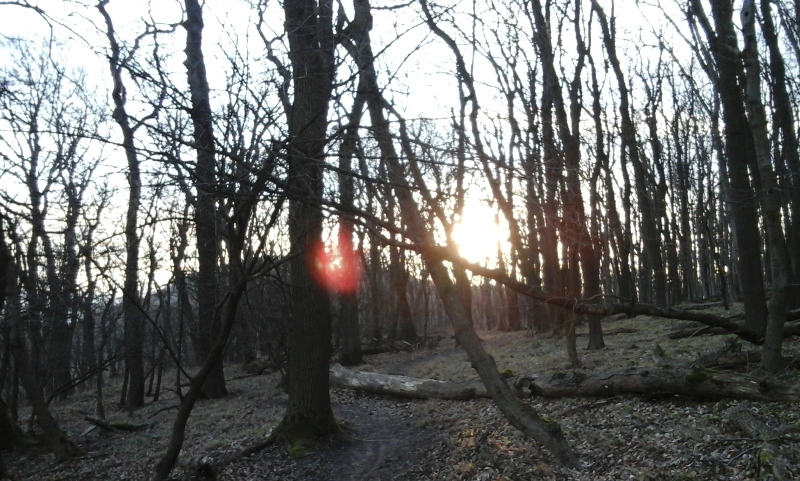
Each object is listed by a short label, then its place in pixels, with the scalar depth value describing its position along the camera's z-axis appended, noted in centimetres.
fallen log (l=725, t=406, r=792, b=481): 484
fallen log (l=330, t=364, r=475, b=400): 1095
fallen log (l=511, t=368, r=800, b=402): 653
